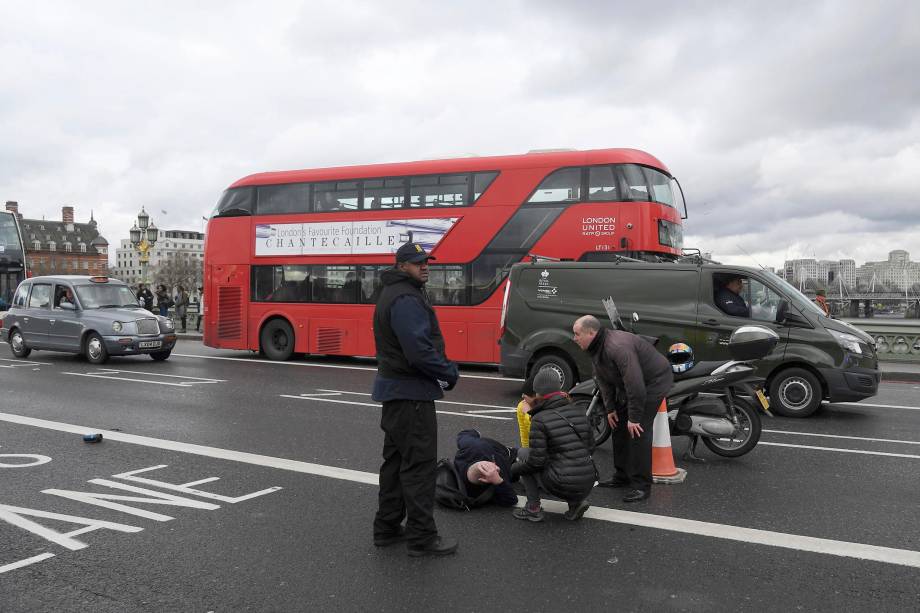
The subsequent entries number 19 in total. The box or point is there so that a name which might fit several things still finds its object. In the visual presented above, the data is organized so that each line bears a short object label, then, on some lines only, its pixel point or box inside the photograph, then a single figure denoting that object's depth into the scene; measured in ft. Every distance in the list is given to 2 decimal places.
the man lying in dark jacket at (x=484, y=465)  16.77
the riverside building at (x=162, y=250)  548.72
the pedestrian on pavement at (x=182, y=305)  86.02
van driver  31.91
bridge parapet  53.31
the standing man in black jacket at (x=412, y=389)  13.78
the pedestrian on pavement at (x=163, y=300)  80.12
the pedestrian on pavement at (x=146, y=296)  76.32
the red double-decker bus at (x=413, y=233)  42.50
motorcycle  21.97
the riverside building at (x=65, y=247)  402.31
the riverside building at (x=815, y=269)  248.28
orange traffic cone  19.57
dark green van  30.32
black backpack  16.94
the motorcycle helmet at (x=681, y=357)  23.52
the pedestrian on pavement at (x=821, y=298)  49.60
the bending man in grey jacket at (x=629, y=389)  17.72
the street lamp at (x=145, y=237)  90.31
